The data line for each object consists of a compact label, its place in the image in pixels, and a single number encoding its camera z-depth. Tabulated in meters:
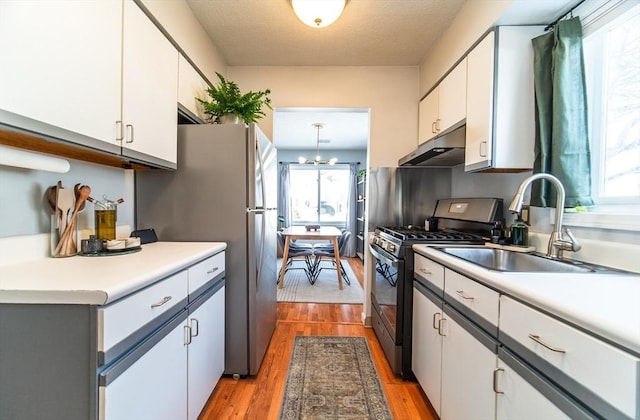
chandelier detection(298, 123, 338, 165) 4.67
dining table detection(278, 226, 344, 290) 3.87
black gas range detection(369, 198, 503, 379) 1.80
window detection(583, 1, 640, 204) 1.25
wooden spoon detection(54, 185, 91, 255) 1.22
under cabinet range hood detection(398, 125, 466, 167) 1.80
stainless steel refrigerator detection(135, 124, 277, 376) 1.78
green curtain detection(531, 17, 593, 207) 1.38
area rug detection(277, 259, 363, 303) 3.45
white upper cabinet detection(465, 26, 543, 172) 1.55
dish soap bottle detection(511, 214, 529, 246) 1.61
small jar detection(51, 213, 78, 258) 1.21
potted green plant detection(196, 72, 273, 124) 1.93
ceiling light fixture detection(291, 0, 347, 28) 1.70
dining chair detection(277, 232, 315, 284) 4.04
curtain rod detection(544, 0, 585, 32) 1.40
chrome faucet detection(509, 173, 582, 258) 1.28
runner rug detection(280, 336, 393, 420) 1.56
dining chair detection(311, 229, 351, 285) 4.05
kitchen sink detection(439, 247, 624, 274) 1.17
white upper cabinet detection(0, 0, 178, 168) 0.82
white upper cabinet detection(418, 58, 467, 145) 1.88
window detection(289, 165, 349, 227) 6.69
